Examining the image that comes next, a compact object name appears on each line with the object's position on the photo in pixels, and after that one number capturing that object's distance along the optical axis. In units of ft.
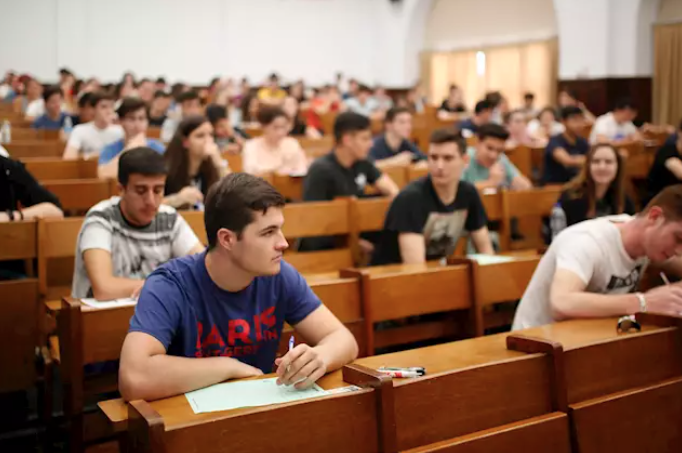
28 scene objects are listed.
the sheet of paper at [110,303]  8.20
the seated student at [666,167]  20.84
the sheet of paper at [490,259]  10.74
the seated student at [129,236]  9.20
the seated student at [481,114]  31.30
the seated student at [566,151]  23.39
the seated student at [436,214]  12.10
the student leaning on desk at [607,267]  8.34
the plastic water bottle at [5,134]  24.01
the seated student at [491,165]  17.08
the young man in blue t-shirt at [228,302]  6.24
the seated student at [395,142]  22.48
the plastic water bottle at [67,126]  26.45
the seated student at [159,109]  32.68
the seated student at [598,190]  14.29
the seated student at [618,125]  30.50
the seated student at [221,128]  23.02
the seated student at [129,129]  17.15
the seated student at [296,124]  33.22
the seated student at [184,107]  25.35
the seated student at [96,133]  20.86
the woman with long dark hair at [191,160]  13.96
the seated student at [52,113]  28.91
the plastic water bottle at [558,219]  14.28
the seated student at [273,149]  20.90
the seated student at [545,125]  37.14
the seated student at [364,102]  47.82
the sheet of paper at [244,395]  5.49
